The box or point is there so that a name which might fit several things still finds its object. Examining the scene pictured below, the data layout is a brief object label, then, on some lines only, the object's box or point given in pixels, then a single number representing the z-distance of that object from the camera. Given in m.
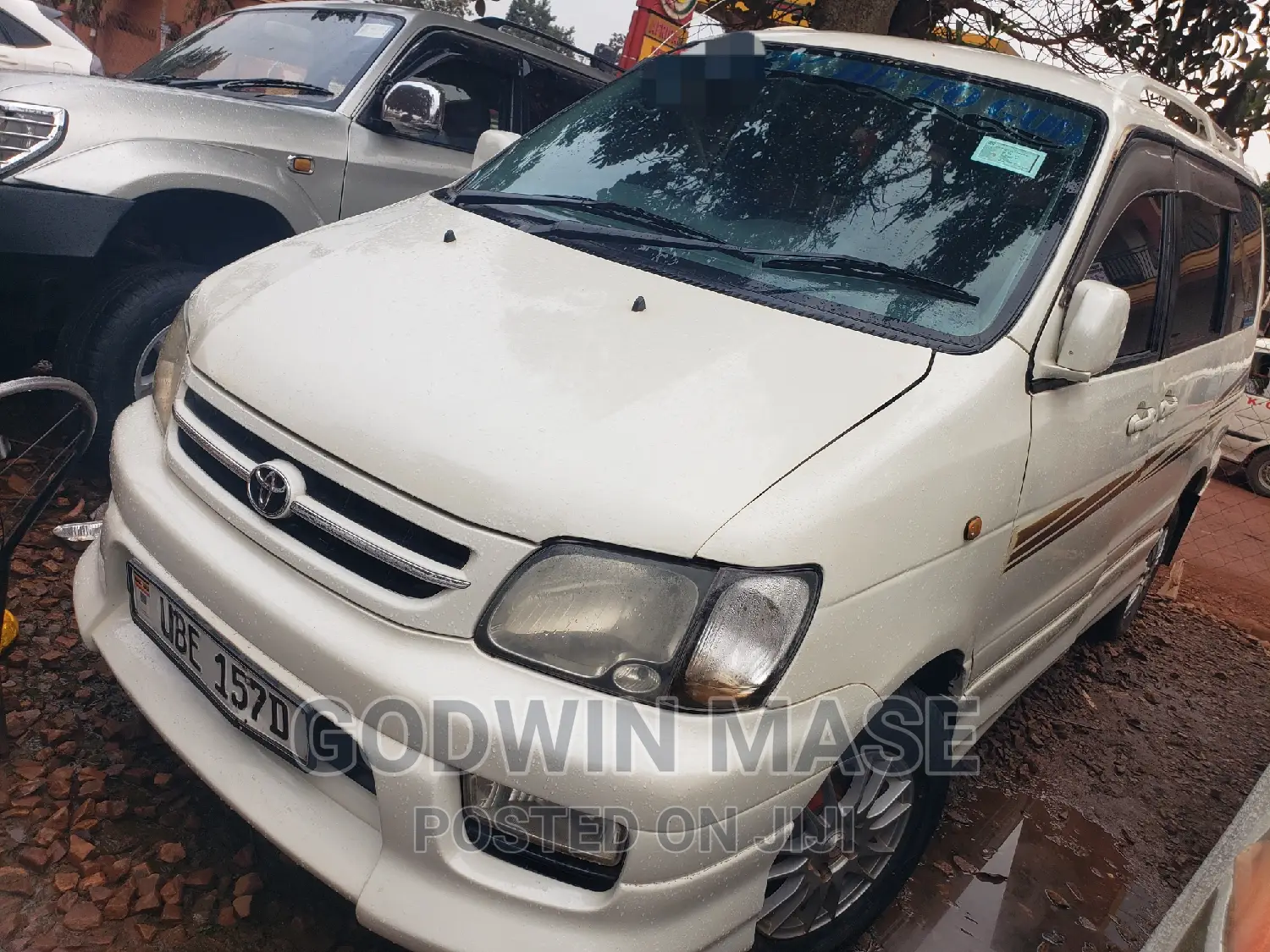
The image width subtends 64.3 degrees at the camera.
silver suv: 3.17
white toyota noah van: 1.62
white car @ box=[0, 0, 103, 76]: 7.71
